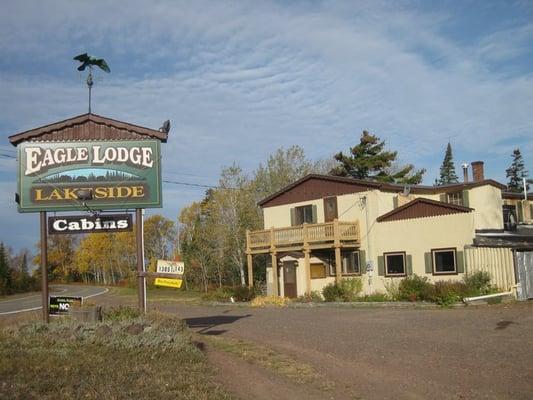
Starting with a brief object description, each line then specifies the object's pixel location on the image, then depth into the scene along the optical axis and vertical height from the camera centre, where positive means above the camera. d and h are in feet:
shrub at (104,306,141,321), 44.11 -3.80
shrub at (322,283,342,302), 98.37 -6.36
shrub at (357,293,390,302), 91.01 -7.00
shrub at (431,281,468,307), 77.25 -5.77
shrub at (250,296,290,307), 99.45 -7.40
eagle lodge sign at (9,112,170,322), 48.75 +7.82
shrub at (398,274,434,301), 82.43 -5.44
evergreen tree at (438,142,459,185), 284.61 +39.32
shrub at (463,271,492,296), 81.20 -4.82
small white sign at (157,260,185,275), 45.32 -0.38
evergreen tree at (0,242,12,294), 195.06 -1.54
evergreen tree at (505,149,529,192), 252.42 +32.86
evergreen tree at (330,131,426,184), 186.50 +28.63
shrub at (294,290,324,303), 100.37 -7.23
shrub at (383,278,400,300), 89.67 -5.75
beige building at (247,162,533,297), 90.79 +4.04
